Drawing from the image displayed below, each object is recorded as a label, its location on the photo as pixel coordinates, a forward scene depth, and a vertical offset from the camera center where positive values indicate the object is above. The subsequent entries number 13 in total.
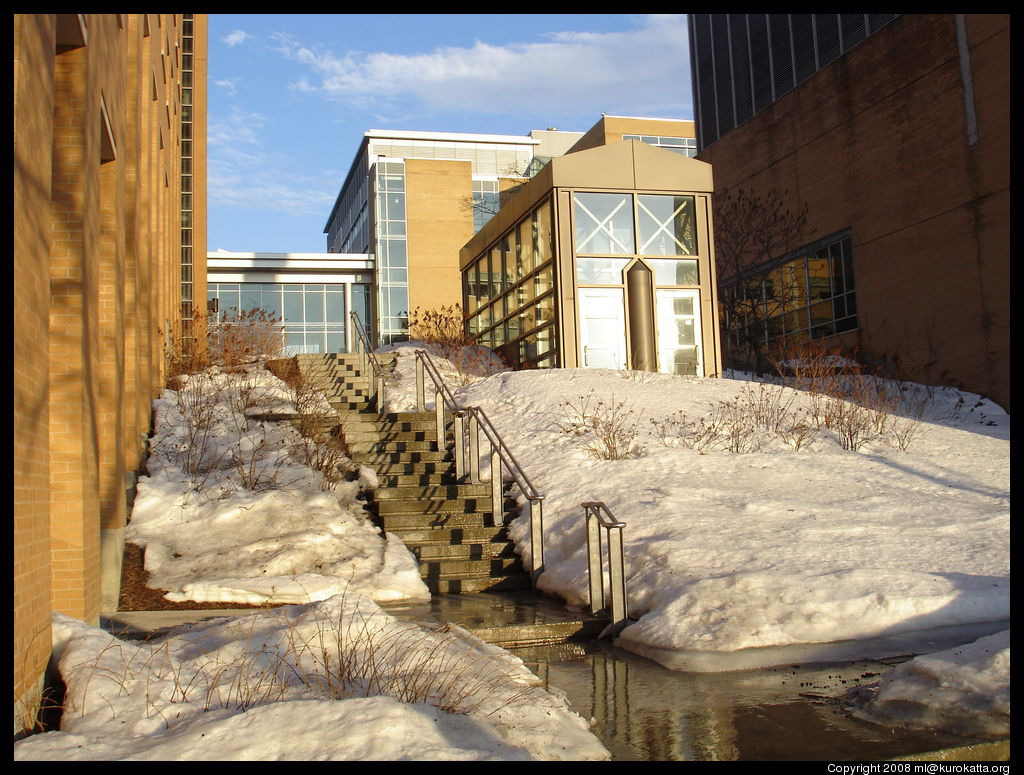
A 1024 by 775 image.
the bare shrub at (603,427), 12.73 +0.01
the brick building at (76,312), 4.99 +1.07
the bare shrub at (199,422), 12.04 +0.27
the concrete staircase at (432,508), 10.47 -0.97
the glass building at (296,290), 39.41 +6.56
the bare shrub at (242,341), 17.69 +2.04
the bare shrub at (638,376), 17.19 +0.98
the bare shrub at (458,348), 20.81 +2.11
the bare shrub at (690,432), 13.36 -0.12
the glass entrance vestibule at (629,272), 20.12 +3.49
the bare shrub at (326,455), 12.15 -0.25
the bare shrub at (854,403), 14.45 +0.29
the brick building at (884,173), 23.00 +7.16
